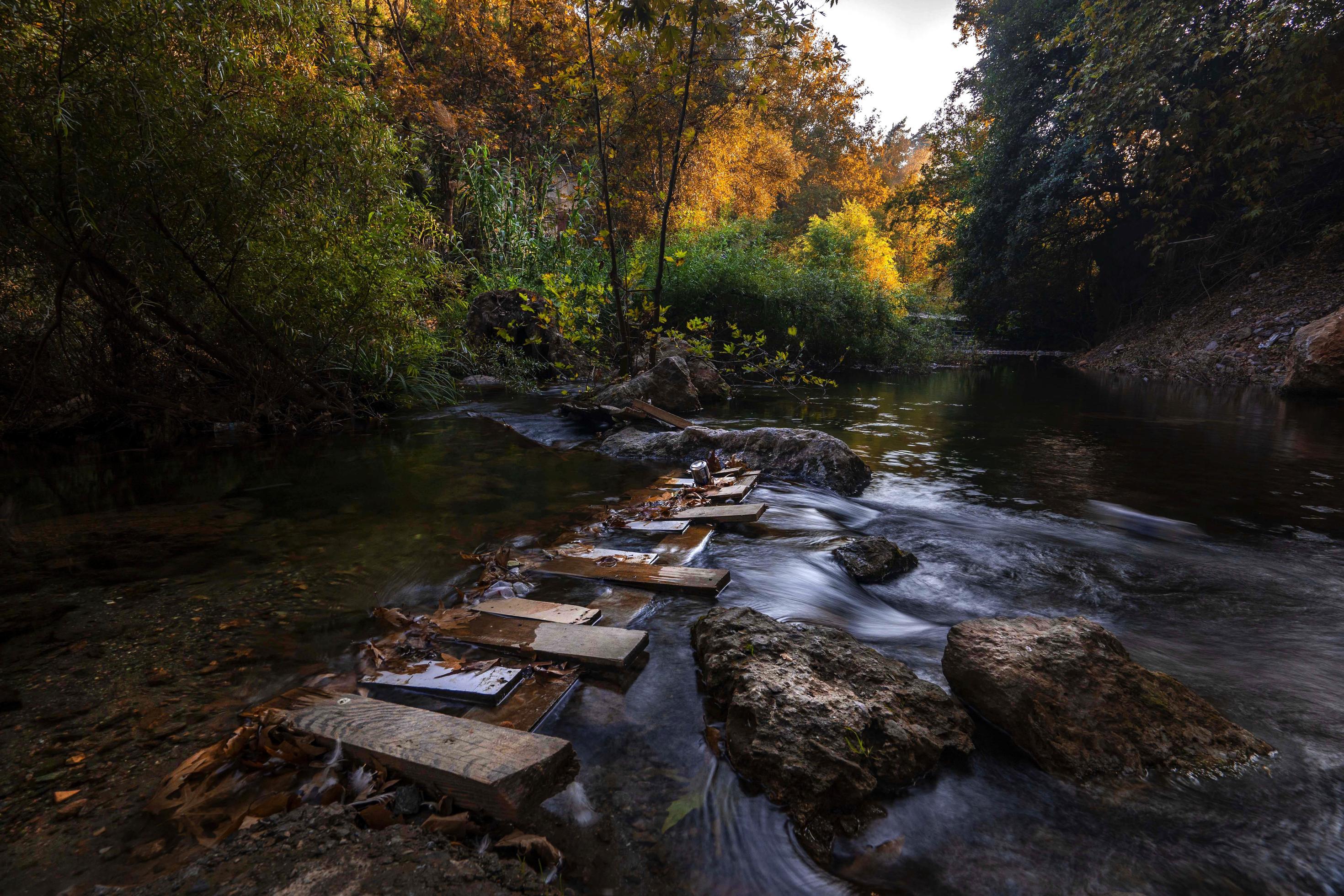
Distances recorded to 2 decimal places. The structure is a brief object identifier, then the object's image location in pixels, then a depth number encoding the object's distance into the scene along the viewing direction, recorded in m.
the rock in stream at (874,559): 3.57
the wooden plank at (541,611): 2.71
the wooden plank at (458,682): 2.12
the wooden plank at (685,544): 3.69
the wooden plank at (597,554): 3.57
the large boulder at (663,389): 8.87
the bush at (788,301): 13.81
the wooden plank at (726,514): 4.40
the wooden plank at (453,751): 1.54
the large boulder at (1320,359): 10.28
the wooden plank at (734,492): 4.89
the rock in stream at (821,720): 1.74
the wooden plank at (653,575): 3.18
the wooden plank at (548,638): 2.36
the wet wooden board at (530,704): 1.99
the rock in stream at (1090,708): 1.91
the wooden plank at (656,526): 4.19
